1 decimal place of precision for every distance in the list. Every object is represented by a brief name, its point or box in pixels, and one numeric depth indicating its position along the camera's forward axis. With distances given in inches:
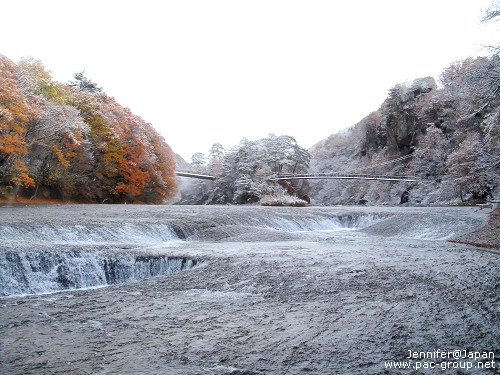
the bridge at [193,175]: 1996.8
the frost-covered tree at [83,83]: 1392.7
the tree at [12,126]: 746.2
